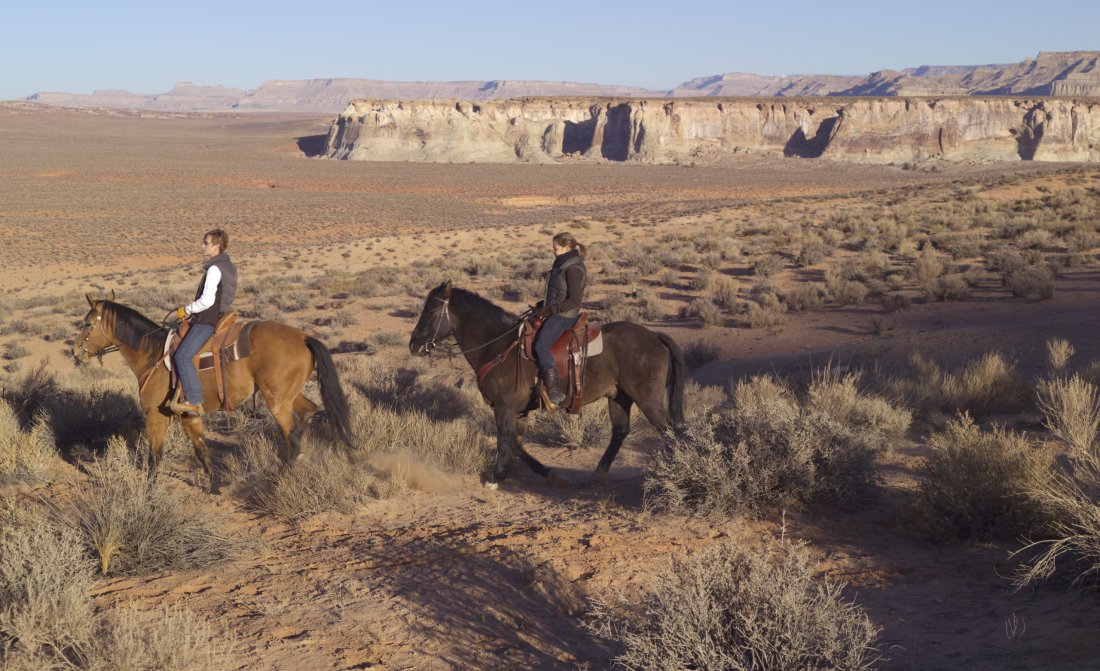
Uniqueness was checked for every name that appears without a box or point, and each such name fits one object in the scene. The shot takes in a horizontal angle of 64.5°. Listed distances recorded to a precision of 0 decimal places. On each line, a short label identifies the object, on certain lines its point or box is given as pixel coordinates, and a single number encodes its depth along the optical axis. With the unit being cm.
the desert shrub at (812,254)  2464
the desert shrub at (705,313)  1848
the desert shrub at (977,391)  995
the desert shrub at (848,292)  1952
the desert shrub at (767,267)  2345
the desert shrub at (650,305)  1992
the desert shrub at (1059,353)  1101
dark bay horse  788
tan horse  805
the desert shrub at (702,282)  2250
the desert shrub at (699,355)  1534
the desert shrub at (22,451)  817
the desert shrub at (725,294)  1984
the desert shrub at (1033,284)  1780
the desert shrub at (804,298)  1956
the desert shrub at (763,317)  1798
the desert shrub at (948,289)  1898
